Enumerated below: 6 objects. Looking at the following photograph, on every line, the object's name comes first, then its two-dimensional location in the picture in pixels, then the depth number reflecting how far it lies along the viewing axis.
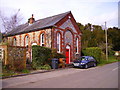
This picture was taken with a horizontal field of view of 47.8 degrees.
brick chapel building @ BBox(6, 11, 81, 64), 20.06
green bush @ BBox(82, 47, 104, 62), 23.34
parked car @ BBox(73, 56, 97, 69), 17.02
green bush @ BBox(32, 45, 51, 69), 15.12
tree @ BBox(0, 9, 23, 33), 29.64
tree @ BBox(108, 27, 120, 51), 49.28
